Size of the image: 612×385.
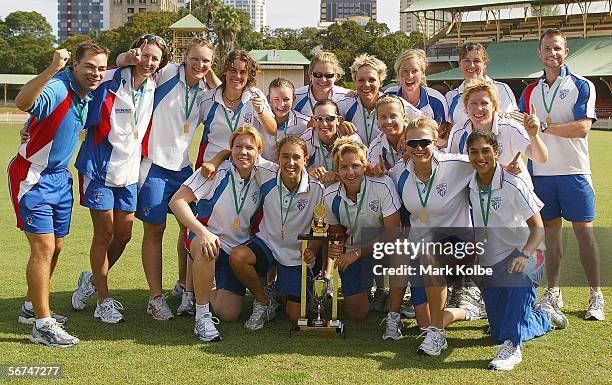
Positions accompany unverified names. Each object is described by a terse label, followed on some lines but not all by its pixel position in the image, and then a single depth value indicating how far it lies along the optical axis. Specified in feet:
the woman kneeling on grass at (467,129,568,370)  14.97
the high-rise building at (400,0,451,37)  178.15
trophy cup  16.35
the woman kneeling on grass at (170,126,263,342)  16.48
